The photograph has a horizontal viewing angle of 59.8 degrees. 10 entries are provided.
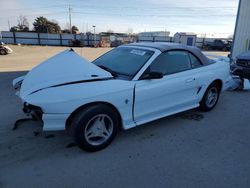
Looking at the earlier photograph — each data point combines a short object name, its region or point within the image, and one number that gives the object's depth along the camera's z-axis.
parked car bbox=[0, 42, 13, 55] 16.48
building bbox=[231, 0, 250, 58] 10.87
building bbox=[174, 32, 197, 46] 31.62
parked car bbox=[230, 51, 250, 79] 7.58
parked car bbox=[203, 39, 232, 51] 31.89
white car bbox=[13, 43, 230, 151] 2.81
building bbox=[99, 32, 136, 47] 33.78
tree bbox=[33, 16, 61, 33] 54.31
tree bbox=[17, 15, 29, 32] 60.66
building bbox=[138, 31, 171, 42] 36.11
